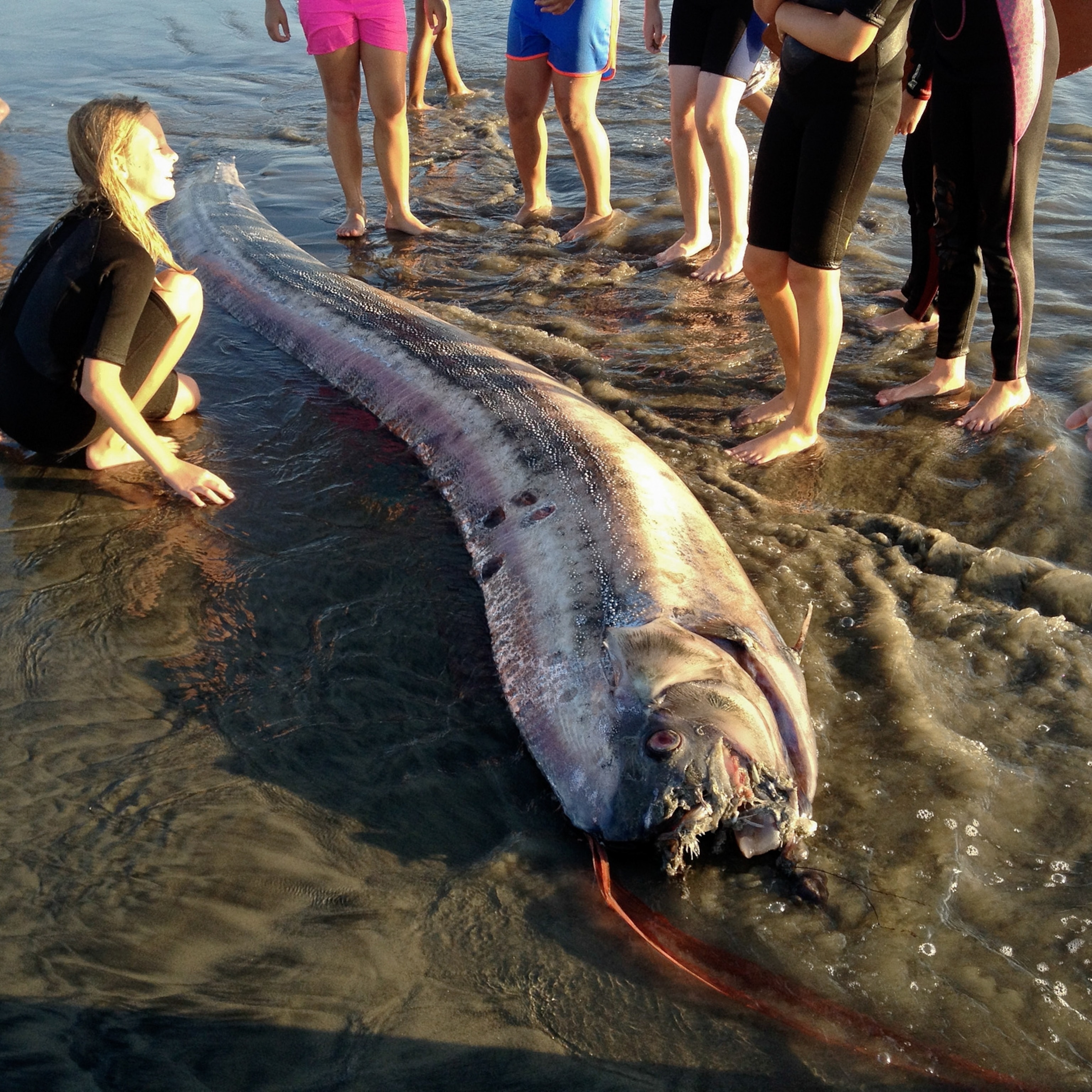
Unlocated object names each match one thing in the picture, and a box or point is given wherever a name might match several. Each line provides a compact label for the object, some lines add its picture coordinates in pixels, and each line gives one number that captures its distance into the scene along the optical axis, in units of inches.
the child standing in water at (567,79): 244.4
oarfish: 98.1
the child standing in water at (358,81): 253.9
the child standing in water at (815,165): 139.0
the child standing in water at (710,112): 215.6
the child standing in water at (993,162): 149.1
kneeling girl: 148.6
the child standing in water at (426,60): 393.4
